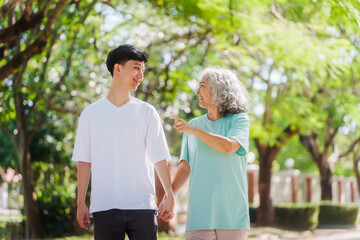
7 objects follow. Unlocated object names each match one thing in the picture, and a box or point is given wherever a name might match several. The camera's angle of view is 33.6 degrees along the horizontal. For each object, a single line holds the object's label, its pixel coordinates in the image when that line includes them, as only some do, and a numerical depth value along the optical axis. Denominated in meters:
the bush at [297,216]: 20.50
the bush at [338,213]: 21.19
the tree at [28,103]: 12.45
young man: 3.52
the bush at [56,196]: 15.16
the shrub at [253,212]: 21.31
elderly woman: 3.86
